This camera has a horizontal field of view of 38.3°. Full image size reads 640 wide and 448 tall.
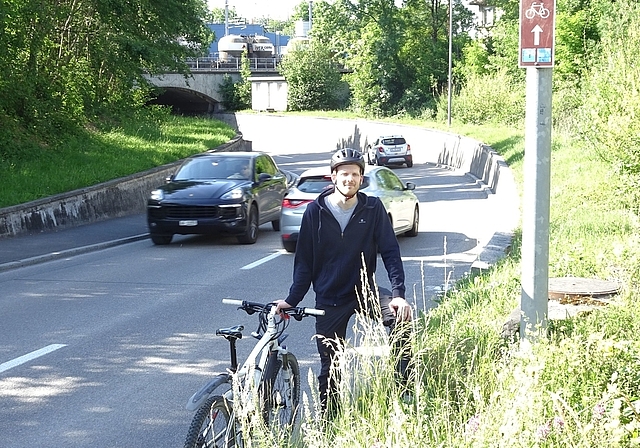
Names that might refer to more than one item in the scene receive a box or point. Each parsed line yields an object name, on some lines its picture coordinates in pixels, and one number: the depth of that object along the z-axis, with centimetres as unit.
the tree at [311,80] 7825
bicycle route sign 559
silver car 1562
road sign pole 570
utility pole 4650
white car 4862
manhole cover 689
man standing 521
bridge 7844
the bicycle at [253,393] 411
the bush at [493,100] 5353
